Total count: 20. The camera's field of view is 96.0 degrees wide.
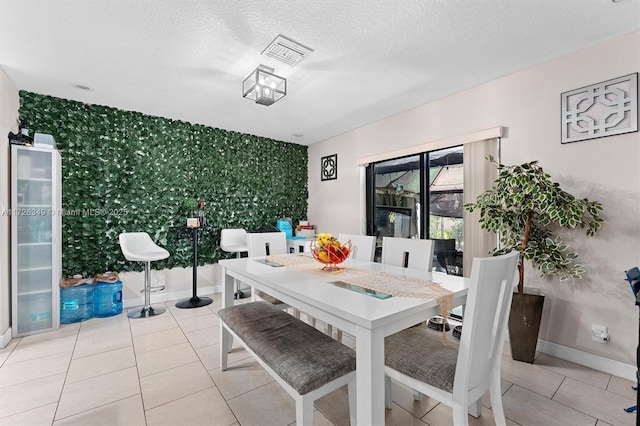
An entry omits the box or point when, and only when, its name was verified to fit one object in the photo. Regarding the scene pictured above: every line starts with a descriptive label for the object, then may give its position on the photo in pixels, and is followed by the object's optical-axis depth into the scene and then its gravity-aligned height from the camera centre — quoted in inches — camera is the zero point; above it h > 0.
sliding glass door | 130.0 +7.9
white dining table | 45.9 -17.0
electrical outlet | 86.0 -36.0
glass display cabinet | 109.8 -9.8
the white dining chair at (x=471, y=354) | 48.1 -27.7
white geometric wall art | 82.4 +31.8
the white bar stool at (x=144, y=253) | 128.8 -18.0
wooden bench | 53.1 -29.1
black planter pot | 90.0 -34.7
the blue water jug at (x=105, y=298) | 131.0 -38.5
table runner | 56.7 -16.1
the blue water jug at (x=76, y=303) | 123.1 -38.7
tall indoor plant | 84.4 -3.4
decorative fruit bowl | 82.8 -11.0
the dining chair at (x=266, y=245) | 112.6 -12.5
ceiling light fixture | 95.8 +44.1
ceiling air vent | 84.1 +50.3
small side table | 148.1 -42.4
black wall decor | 188.9 +31.9
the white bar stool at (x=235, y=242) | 158.9 -16.0
